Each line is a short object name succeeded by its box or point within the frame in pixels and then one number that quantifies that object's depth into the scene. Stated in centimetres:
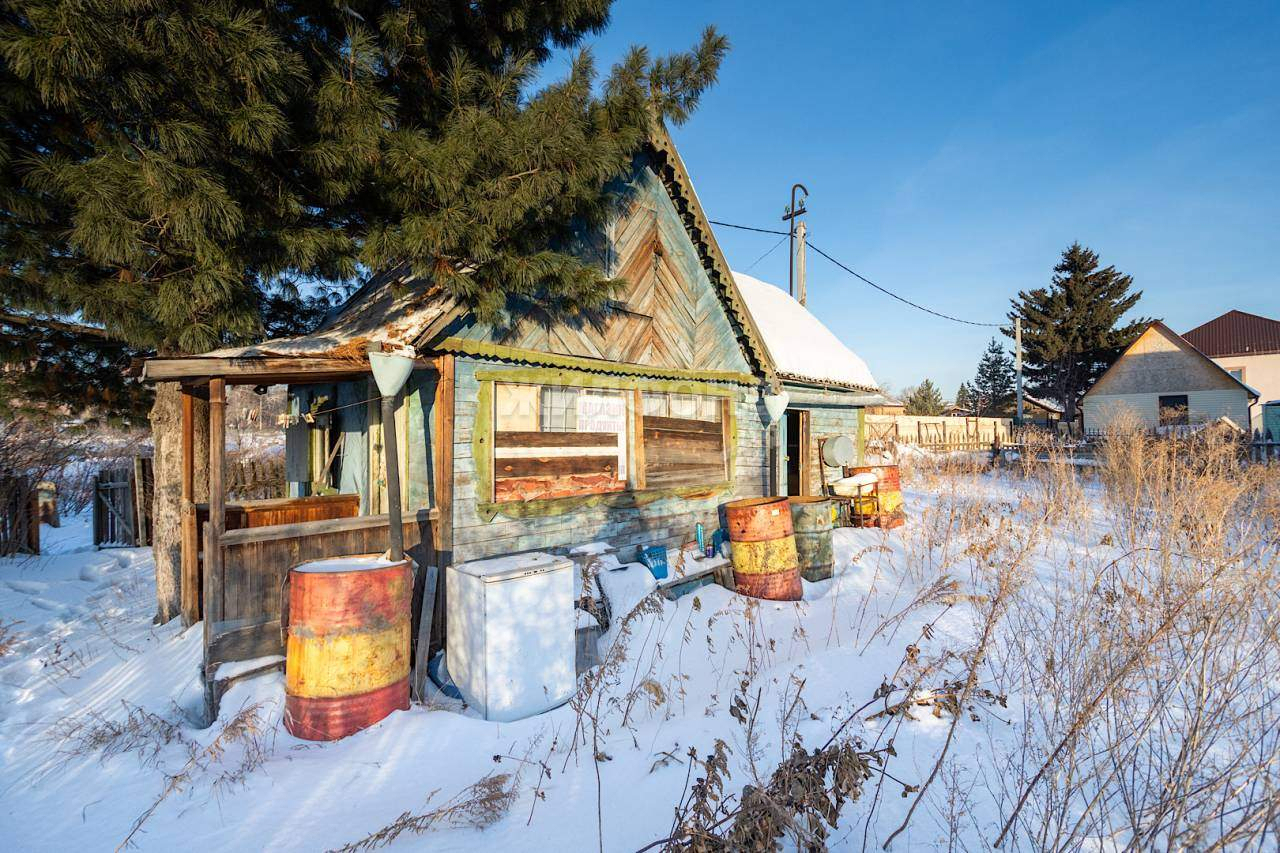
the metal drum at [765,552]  670
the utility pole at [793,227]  1823
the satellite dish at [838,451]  1140
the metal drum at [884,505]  1062
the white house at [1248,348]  3139
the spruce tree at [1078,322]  3347
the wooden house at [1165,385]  2636
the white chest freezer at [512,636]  402
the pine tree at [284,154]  393
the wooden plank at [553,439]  602
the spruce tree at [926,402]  4922
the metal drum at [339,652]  379
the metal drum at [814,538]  764
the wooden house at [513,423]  459
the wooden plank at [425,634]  451
